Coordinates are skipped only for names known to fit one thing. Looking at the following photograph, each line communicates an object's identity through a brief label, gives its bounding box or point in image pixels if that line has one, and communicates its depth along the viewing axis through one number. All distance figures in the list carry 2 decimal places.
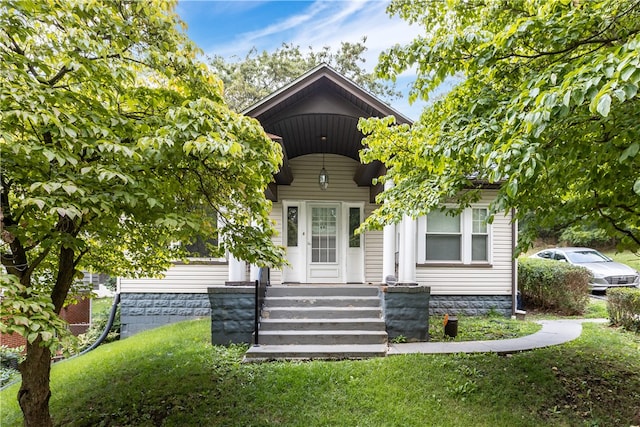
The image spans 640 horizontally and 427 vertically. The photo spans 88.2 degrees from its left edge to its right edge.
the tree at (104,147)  2.18
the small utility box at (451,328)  6.12
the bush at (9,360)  6.89
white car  10.69
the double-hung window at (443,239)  8.34
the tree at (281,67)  18.16
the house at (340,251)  7.98
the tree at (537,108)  1.99
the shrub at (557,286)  8.62
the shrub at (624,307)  6.74
